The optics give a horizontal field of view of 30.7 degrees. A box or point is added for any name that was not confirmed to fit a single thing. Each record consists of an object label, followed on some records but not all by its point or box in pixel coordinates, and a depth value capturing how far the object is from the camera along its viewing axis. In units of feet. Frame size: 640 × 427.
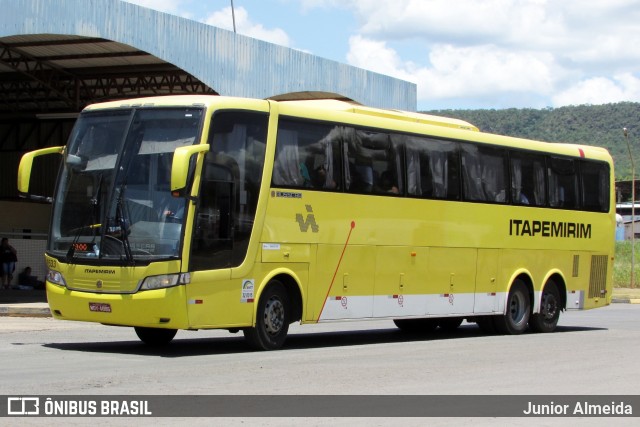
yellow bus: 48.78
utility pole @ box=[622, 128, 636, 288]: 158.92
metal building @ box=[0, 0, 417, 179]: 92.10
